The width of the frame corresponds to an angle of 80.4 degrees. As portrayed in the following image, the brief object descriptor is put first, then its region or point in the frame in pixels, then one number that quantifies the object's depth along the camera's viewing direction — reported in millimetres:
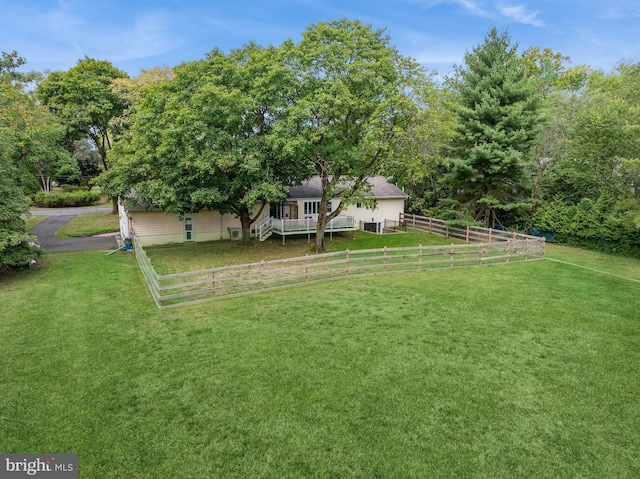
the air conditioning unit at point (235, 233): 23938
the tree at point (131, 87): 28469
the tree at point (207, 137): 16922
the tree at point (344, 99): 16609
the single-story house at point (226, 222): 21641
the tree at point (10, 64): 26062
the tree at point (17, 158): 14398
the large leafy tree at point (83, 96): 29281
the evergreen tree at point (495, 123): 21953
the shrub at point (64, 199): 37625
